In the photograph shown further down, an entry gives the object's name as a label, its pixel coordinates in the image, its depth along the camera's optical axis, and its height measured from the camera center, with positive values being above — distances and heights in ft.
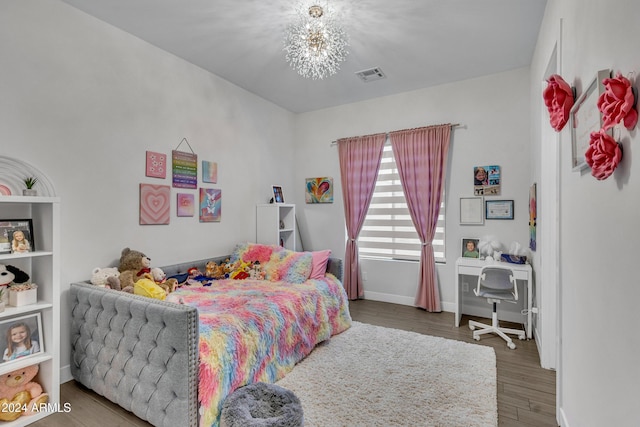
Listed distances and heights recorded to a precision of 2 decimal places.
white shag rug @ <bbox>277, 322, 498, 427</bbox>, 6.32 -4.08
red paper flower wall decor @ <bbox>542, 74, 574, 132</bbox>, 5.43 +2.00
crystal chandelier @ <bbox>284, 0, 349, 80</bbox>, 8.18 +4.96
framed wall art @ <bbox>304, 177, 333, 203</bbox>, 15.71 +1.14
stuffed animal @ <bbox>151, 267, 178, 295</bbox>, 9.11 -2.01
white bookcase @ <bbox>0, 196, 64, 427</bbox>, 6.60 -1.46
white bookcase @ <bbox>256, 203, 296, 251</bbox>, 13.42 -0.57
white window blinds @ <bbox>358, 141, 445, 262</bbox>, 14.07 -0.49
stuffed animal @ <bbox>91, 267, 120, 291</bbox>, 7.94 -1.68
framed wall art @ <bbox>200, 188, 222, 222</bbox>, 11.54 +0.30
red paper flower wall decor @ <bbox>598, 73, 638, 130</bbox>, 3.22 +1.14
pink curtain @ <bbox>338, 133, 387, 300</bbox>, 14.43 +1.30
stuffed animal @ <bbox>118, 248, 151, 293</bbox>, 8.23 -1.46
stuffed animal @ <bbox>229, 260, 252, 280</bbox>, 11.09 -2.07
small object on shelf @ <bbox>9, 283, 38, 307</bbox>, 6.49 -1.70
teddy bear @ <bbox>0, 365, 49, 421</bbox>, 6.04 -3.63
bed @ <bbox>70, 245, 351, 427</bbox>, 5.68 -2.80
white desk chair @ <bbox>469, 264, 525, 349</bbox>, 10.00 -2.63
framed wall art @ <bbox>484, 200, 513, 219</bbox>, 11.82 +0.11
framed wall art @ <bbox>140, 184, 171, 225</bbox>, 9.60 +0.29
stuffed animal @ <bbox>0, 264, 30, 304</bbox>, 6.36 -1.35
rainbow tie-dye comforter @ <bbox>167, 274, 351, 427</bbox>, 6.00 -2.77
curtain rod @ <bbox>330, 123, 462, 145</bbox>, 12.75 +3.53
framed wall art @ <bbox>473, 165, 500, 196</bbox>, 12.08 +1.23
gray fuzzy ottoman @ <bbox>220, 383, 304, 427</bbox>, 5.27 -3.51
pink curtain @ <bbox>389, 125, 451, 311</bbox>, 12.84 +1.23
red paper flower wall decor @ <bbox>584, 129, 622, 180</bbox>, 3.58 +0.67
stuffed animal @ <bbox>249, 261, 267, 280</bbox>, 11.11 -2.13
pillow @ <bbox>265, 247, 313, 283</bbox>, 10.60 -1.89
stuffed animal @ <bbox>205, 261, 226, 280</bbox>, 11.12 -2.07
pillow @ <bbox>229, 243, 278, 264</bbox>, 11.74 -1.54
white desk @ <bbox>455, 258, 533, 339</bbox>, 10.07 -2.07
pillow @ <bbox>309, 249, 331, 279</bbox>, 10.71 -1.78
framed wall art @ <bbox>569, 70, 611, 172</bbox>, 3.99 +1.35
